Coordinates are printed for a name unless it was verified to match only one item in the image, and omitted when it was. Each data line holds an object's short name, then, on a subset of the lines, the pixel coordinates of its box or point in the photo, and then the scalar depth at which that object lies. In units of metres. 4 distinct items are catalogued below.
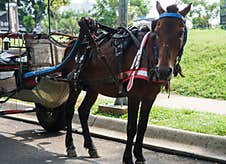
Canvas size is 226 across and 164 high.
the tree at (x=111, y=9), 43.40
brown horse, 4.02
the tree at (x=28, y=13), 35.06
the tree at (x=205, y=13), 38.66
